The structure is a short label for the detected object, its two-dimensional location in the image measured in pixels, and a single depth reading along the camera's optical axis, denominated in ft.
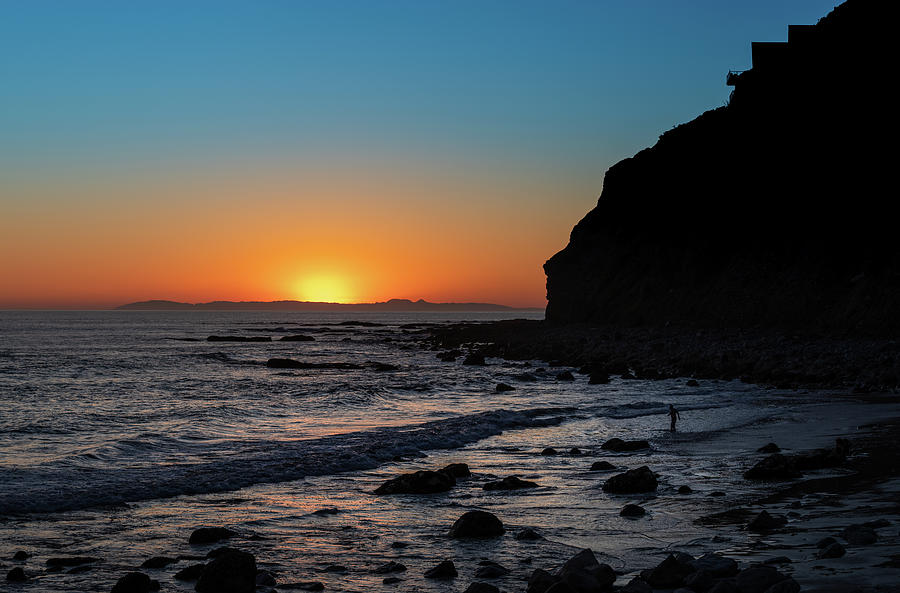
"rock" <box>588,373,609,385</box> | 117.29
